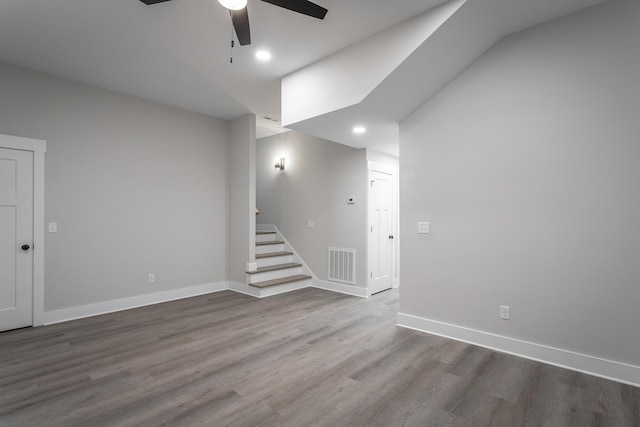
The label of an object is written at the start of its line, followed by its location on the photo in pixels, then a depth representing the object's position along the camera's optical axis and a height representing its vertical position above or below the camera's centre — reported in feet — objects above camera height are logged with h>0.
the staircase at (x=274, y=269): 17.11 -3.13
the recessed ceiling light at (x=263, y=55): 11.02 +5.73
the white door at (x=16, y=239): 11.67 -0.87
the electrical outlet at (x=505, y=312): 9.84 -3.05
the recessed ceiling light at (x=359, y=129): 13.20 +3.70
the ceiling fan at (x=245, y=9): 7.00 +4.79
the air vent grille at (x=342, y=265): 17.33 -2.83
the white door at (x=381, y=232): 17.18 -0.94
